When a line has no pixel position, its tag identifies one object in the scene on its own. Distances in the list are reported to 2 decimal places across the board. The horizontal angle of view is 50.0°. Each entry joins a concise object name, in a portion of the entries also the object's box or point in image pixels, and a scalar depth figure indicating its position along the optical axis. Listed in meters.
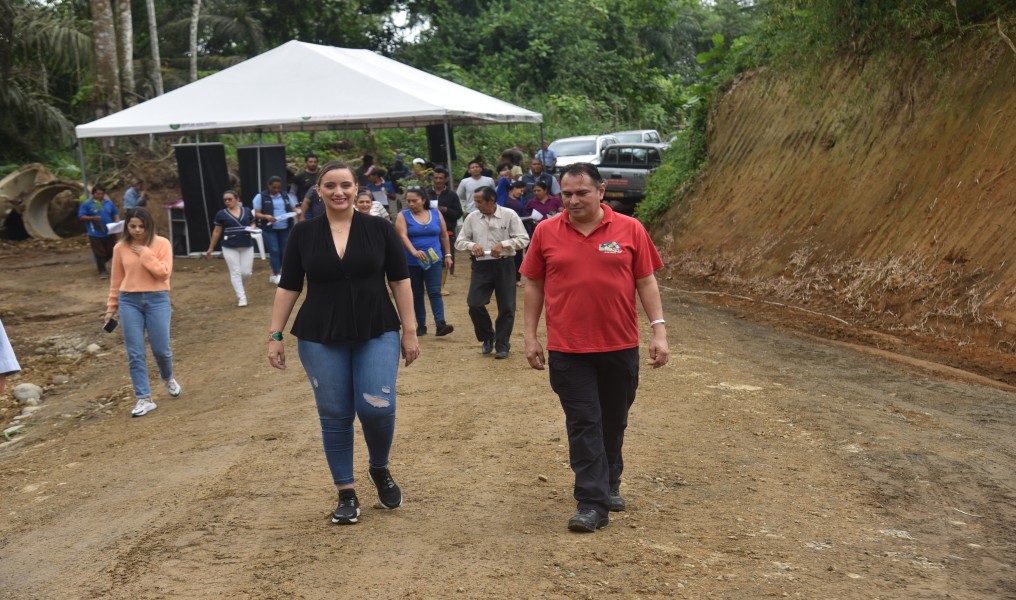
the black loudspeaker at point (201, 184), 21.31
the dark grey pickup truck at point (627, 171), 23.89
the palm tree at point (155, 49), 29.99
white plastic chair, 21.61
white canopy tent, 18.38
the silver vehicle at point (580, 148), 27.02
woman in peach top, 9.56
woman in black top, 5.50
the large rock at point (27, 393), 12.41
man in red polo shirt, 5.45
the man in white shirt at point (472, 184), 16.08
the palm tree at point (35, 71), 28.80
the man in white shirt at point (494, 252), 10.73
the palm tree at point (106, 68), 25.38
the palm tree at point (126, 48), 25.83
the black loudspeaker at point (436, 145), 24.58
